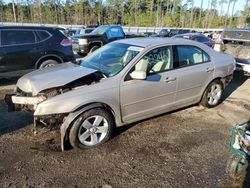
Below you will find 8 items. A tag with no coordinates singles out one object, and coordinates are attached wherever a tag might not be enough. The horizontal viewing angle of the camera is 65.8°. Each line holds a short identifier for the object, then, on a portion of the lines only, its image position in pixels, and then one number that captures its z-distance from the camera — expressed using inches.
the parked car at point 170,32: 707.0
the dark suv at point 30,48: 224.6
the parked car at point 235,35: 247.4
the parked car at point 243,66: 234.4
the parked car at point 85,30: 588.2
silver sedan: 115.3
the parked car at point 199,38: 415.0
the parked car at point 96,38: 406.2
